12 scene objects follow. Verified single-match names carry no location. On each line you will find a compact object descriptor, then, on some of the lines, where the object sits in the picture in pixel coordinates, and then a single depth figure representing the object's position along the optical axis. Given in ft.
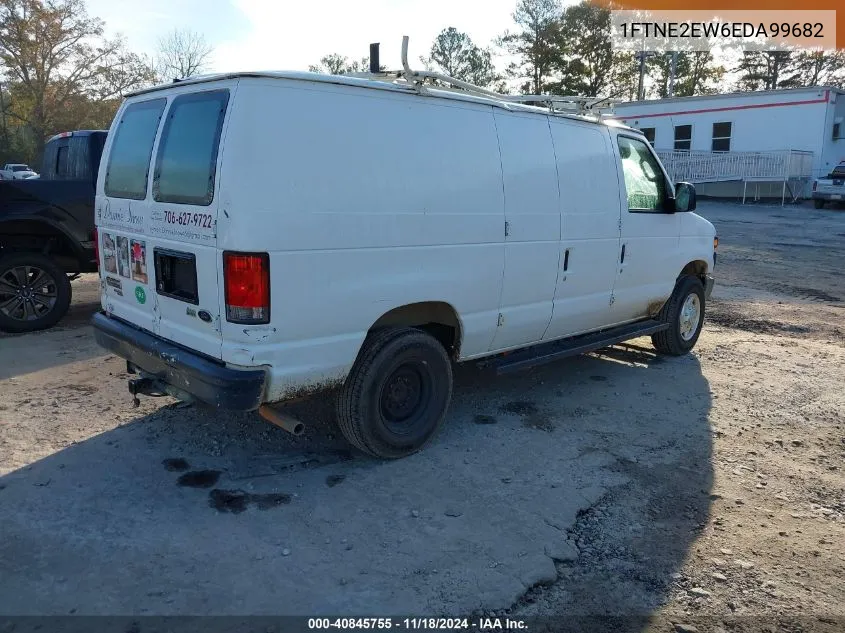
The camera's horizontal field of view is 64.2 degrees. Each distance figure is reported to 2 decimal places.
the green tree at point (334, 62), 163.73
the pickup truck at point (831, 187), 76.23
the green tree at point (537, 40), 142.92
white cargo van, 11.38
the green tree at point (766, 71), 162.09
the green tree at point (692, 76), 159.63
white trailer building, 85.61
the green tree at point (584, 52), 141.28
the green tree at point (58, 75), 144.05
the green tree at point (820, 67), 155.84
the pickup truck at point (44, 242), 22.86
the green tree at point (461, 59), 156.76
